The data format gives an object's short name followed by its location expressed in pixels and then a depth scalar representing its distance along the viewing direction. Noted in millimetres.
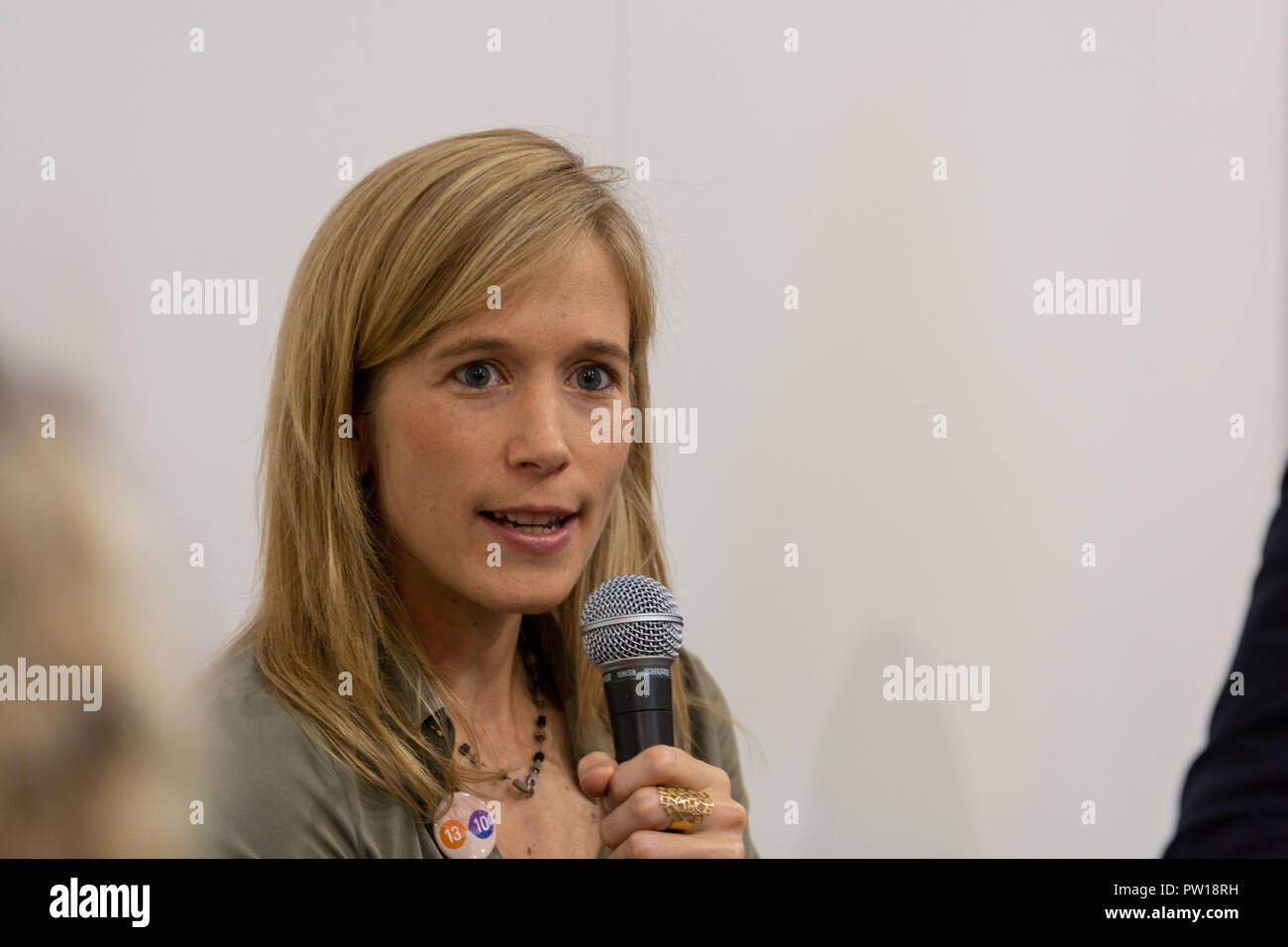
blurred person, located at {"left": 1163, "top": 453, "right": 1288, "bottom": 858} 2288
